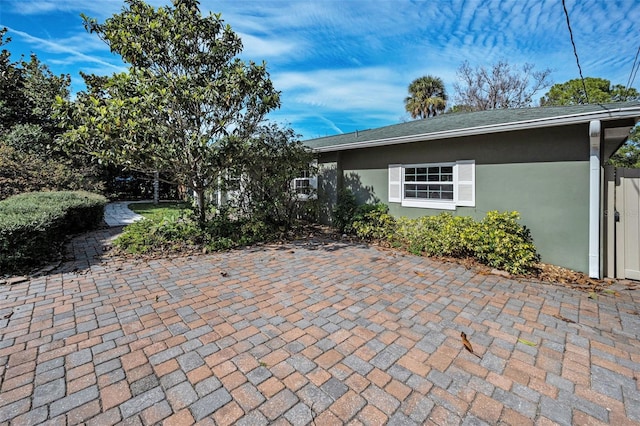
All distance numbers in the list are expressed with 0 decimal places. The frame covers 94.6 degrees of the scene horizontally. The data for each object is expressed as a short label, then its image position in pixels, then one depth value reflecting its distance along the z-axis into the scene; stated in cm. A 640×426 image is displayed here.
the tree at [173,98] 559
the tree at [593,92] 1958
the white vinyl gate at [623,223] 455
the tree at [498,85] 1919
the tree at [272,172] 719
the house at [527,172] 468
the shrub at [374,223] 708
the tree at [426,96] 2117
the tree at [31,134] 1012
